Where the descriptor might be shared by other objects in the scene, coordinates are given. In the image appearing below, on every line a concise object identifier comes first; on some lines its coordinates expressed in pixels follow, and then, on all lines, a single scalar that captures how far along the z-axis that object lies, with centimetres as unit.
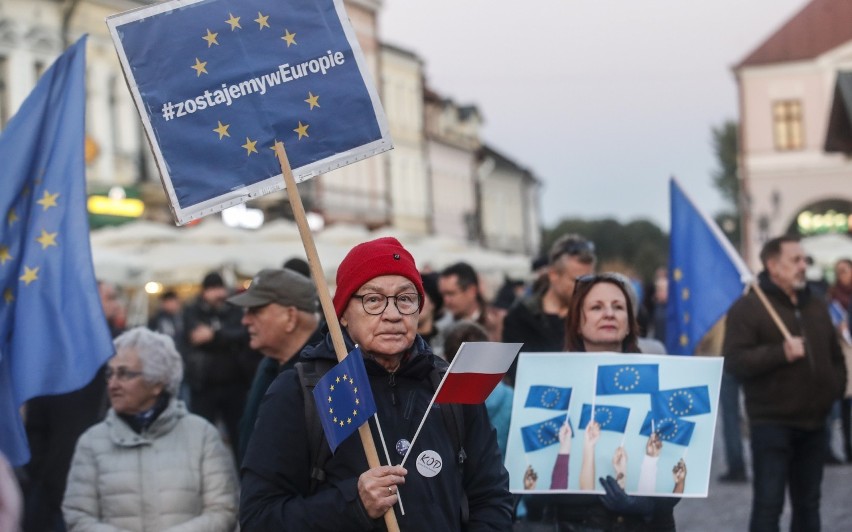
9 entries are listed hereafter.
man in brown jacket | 884
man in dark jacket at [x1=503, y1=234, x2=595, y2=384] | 917
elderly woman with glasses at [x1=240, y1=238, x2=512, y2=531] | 457
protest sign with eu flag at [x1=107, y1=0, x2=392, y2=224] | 532
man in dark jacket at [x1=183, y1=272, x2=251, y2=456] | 1344
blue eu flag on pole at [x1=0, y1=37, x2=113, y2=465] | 685
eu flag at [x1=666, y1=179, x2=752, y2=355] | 988
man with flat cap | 747
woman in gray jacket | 644
